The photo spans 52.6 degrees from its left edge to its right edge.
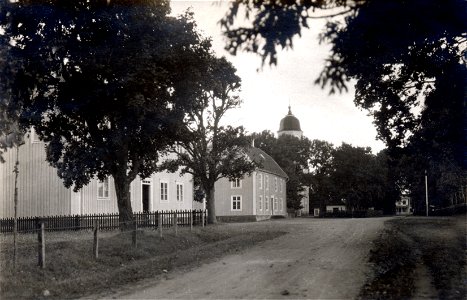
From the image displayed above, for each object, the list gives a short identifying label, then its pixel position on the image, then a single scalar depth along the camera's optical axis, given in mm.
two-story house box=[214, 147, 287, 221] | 52844
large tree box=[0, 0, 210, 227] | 15484
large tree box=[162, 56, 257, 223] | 33906
